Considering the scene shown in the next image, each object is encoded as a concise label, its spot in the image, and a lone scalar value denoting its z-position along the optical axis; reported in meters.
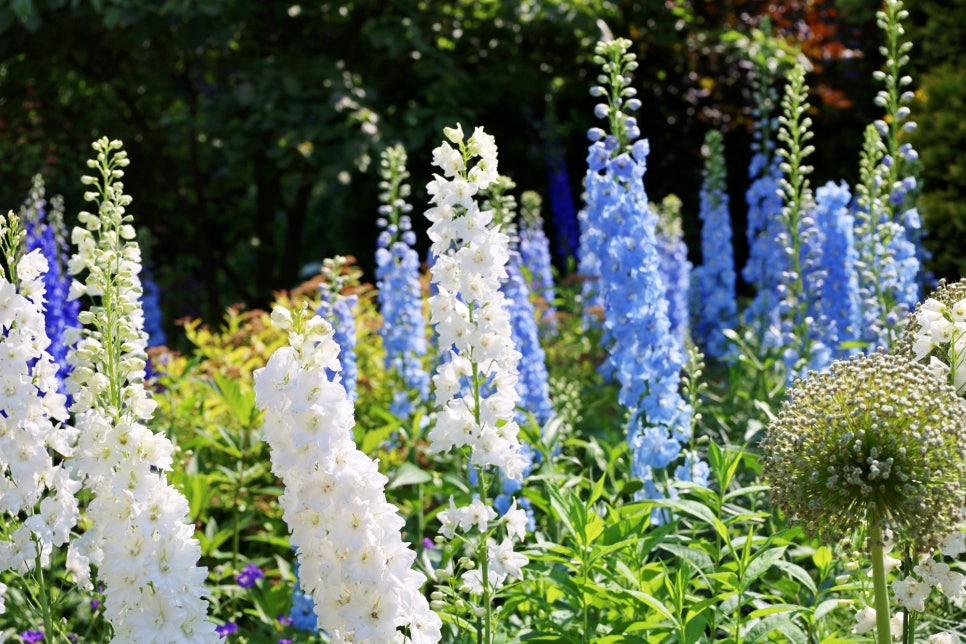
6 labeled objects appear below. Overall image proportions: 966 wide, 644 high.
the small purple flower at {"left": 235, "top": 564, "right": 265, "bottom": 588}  3.51
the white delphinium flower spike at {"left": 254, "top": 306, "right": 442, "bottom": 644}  2.00
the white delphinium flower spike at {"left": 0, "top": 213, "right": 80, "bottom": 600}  2.46
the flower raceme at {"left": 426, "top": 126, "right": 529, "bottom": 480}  2.52
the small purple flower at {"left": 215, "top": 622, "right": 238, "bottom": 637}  3.24
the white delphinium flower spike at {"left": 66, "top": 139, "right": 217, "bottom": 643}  2.12
